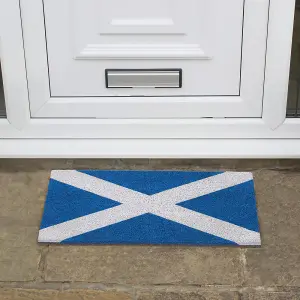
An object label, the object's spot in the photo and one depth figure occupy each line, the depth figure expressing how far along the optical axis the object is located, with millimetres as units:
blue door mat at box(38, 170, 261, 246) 1578
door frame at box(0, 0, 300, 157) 1820
